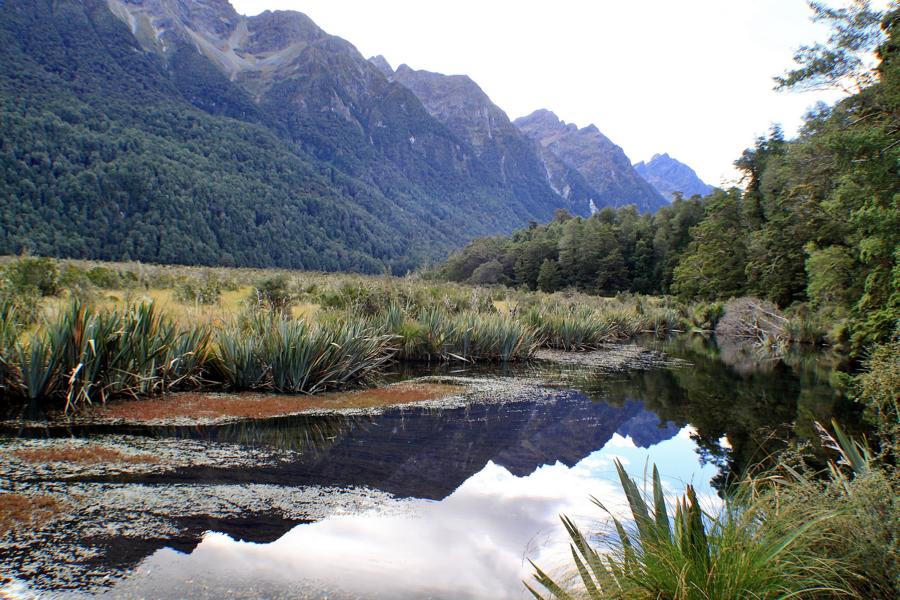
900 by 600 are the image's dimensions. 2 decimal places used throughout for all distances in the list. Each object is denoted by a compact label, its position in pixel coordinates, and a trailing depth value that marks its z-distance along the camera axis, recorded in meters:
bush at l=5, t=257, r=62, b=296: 13.25
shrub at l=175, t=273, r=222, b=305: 16.23
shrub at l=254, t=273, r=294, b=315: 15.46
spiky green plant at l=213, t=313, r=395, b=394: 9.27
